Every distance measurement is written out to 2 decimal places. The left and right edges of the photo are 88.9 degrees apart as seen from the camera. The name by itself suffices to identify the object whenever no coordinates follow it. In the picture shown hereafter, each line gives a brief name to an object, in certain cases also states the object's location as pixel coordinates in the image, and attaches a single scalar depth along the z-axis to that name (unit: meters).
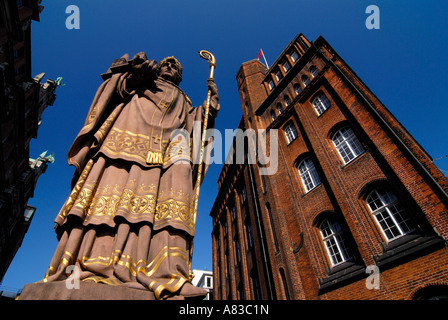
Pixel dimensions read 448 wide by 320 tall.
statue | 1.86
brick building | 7.68
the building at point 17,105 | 17.08
